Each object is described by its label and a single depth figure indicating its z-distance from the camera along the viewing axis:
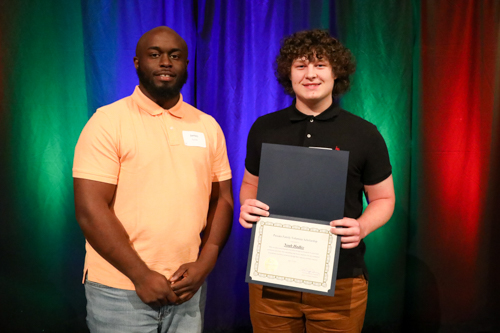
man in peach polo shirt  1.44
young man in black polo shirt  1.63
